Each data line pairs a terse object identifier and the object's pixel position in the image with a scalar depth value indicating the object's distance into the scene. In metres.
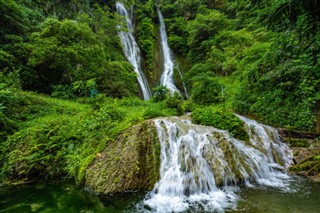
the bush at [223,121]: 6.40
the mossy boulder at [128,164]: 4.16
